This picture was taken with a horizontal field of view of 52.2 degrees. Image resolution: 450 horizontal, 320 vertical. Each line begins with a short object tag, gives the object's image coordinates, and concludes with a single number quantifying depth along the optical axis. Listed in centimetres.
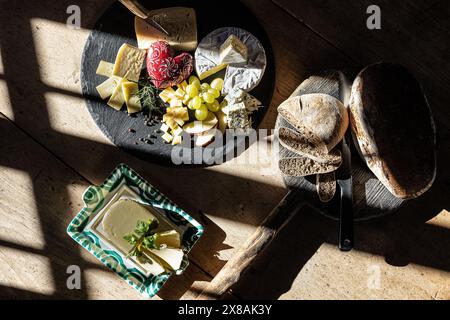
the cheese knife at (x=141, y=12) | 124
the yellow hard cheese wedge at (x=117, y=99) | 135
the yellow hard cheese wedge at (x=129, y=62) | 134
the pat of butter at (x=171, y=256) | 131
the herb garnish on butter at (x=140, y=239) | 131
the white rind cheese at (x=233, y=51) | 127
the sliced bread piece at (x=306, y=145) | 121
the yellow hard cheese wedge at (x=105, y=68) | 137
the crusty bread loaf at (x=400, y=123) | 117
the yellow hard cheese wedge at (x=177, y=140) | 135
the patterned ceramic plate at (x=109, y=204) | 135
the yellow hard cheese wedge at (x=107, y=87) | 136
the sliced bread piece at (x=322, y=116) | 119
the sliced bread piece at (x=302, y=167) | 123
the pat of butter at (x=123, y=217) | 133
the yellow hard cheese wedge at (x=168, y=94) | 134
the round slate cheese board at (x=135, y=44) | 134
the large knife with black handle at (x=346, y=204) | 125
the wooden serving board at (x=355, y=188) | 129
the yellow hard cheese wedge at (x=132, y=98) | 135
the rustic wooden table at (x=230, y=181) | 135
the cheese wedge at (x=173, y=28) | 133
